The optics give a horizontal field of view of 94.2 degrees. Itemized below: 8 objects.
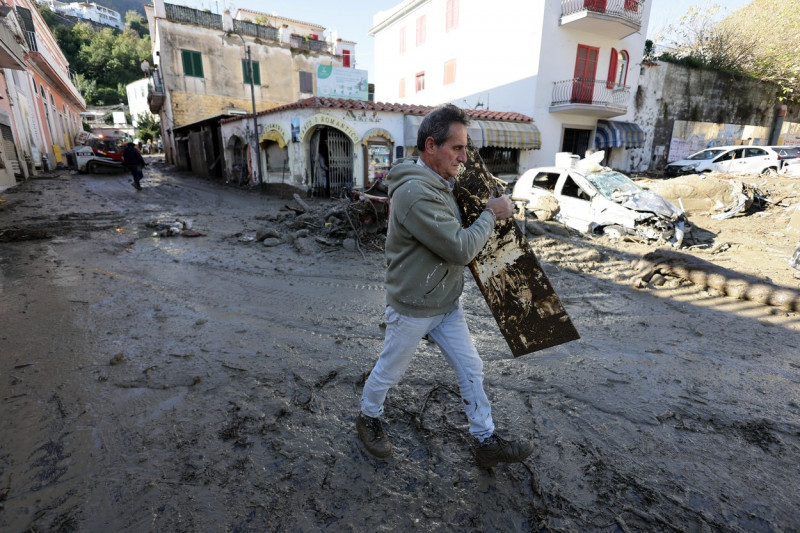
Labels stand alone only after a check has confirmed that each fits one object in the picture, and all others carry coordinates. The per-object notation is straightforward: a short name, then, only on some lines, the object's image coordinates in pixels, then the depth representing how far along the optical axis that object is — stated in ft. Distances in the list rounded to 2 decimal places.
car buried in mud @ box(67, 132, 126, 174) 59.52
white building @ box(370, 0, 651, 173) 51.72
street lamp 49.42
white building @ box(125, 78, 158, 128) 144.05
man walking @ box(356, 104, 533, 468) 5.66
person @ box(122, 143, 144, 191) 44.81
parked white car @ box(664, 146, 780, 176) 45.14
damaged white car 24.21
